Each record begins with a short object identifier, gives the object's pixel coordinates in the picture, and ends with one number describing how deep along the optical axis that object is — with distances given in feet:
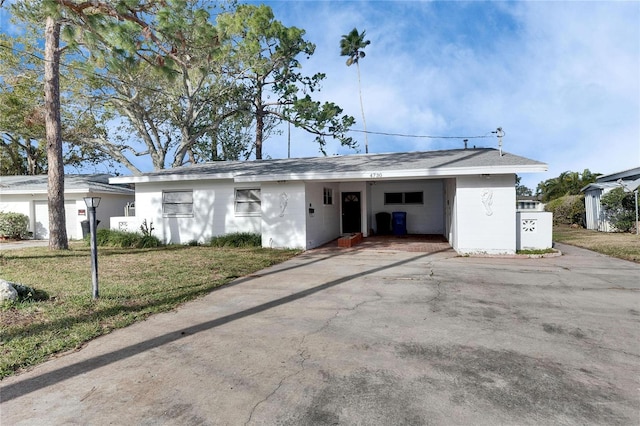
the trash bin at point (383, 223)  52.85
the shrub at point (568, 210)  67.87
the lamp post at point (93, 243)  18.57
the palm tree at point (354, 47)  95.71
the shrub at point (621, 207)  53.57
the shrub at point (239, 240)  40.42
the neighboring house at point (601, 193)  56.26
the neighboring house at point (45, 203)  54.19
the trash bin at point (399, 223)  51.08
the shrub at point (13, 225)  51.93
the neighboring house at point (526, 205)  61.46
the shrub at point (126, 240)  41.83
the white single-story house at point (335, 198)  33.45
